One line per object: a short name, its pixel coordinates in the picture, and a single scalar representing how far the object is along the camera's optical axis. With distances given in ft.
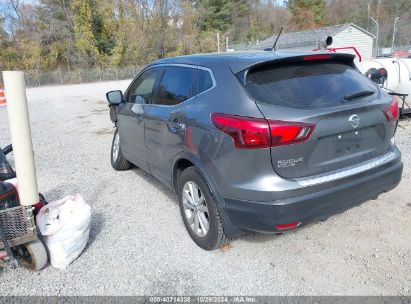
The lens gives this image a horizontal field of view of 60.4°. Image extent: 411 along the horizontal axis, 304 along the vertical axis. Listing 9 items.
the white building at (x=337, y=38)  108.68
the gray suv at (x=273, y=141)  8.10
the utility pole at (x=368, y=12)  157.17
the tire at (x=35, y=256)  9.23
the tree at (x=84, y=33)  135.13
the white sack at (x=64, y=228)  9.52
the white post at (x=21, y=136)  7.97
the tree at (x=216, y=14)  171.01
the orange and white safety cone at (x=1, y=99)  42.96
